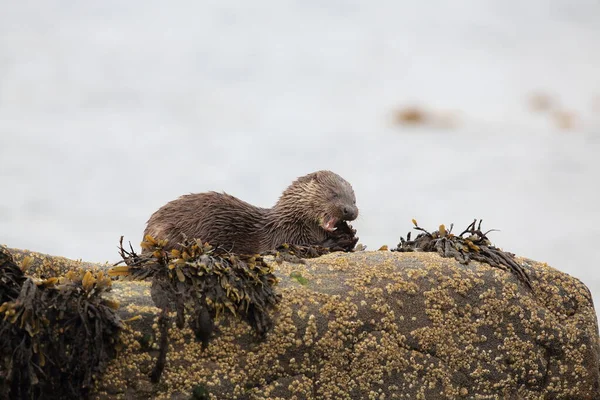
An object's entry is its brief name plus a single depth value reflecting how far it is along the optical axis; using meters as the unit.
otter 22.61
